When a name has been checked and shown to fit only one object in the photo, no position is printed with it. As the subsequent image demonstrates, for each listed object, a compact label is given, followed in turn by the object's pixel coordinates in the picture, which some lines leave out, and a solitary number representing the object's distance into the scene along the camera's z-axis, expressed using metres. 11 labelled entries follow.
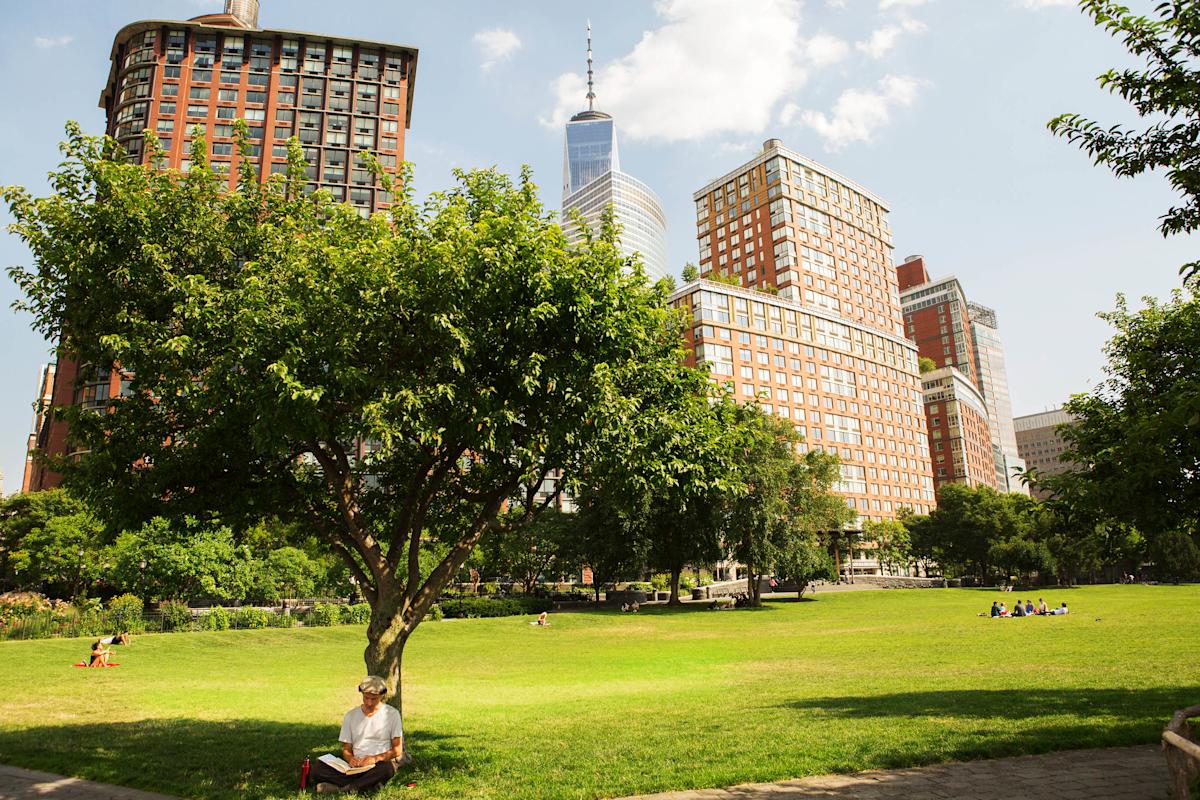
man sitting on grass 9.39
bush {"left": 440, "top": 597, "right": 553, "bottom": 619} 52.31
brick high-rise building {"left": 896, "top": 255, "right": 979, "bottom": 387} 198.38
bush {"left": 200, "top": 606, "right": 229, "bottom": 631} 40.01
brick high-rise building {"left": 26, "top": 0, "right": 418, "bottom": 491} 97.38
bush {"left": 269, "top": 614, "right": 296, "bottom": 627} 43.34
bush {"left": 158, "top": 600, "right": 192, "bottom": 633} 38.81
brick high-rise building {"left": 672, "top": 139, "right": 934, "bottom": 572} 120.50
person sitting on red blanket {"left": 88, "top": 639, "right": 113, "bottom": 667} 25.98
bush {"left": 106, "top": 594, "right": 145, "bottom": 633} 36.34
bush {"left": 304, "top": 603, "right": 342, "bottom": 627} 44.53
